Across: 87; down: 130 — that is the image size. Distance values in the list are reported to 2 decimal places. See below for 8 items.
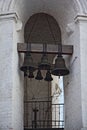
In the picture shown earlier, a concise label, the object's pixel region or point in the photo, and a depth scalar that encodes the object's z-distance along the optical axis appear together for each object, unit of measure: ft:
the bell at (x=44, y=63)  29.19
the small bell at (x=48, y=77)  31.39
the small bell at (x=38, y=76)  31.34
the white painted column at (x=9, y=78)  26.91
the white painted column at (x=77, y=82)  27.37
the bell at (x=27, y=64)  28.81
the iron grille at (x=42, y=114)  40.68
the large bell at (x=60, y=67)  29.07
